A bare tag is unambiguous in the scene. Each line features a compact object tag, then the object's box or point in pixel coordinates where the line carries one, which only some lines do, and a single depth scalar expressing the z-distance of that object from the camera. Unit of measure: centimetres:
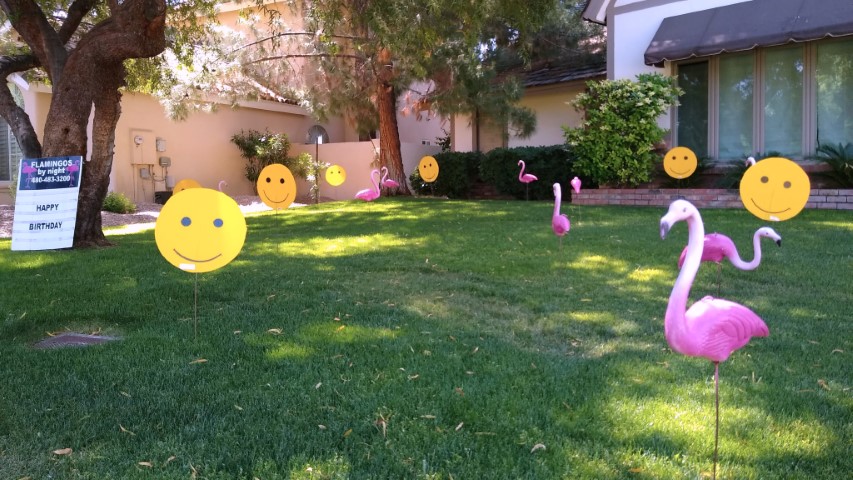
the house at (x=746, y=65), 1079
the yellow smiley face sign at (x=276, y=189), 893
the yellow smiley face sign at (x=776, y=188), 552
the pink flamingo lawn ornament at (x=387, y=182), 1440
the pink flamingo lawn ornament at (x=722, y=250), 353
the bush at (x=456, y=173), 1588
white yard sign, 525
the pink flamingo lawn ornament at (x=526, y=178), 1129
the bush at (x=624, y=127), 1187
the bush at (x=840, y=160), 1025
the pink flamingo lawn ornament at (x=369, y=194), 1235
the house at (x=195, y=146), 1625
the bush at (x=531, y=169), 1389
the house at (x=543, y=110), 1641
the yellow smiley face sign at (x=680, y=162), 1076
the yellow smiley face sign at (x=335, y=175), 1267
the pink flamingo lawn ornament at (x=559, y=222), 660
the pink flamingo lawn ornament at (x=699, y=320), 221
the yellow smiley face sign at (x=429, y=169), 1392
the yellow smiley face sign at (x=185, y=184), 979
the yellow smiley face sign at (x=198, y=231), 392
